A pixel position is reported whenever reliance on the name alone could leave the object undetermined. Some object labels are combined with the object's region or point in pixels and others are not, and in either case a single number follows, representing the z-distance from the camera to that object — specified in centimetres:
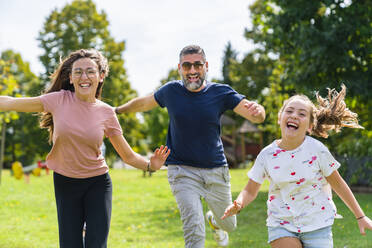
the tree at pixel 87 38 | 3069
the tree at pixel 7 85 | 1709
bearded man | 498
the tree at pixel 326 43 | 1346
